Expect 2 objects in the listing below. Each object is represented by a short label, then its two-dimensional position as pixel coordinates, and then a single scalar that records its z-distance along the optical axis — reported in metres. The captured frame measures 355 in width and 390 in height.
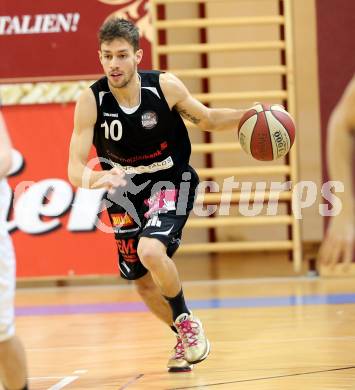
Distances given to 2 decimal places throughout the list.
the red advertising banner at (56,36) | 18.75
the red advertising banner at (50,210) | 18.72
